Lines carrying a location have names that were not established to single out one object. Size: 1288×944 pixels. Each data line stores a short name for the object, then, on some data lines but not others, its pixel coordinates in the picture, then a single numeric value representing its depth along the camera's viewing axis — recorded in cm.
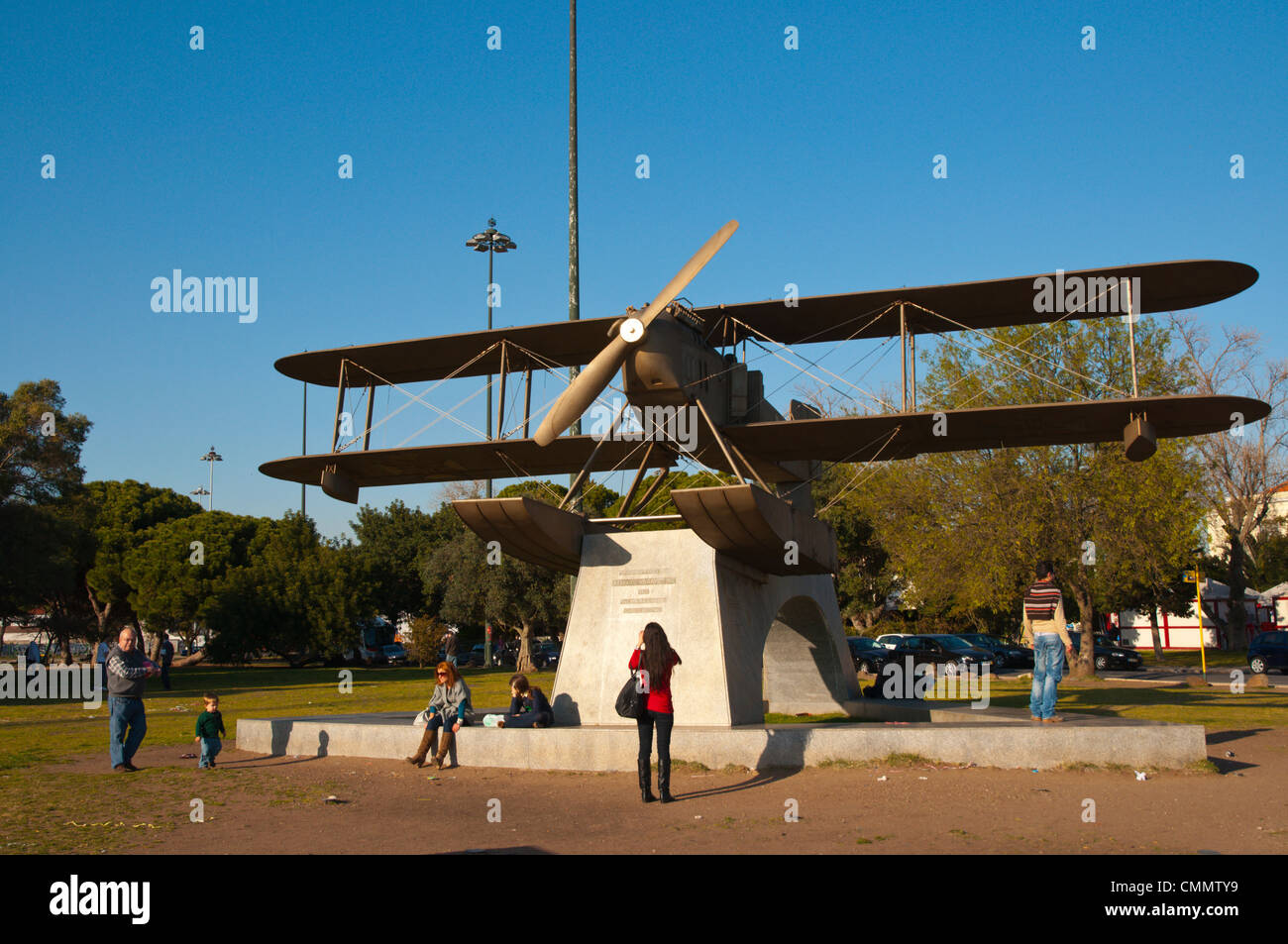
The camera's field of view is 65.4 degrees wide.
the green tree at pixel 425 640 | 4466
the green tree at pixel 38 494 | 3331
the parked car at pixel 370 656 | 6301
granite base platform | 1147
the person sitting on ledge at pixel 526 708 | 1362
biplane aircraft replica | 1404
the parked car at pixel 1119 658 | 3938
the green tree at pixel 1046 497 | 3120
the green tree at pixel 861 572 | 5312
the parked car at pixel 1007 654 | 3947
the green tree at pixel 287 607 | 5069
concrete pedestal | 1365
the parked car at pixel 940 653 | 3450
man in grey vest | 1282
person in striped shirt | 1256
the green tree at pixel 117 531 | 5378
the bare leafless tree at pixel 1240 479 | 4575
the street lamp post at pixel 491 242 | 4291
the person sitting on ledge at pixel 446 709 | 1291
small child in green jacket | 1295
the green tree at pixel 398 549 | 6512
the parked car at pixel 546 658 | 4603
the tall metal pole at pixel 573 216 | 2209
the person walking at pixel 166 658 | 3281
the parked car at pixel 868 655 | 3472
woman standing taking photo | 1009
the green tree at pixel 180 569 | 5141
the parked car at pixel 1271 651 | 3353
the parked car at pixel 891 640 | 3798
